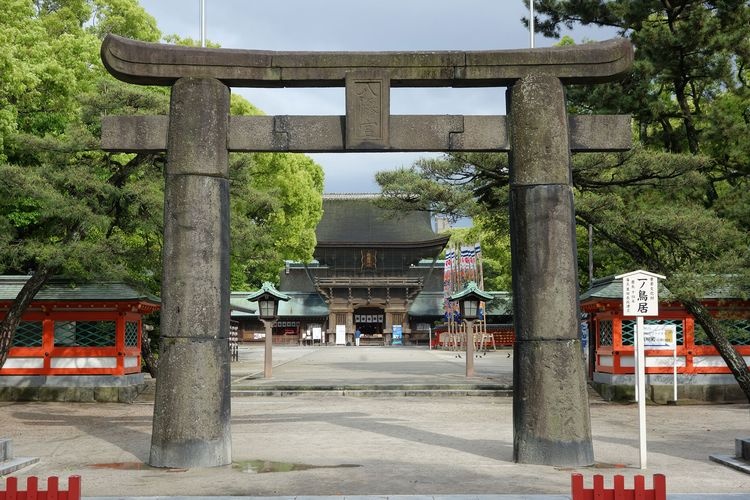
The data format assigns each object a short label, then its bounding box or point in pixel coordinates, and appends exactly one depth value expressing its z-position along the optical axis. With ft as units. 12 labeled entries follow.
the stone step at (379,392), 71.72
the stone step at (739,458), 33.32
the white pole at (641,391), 32.42
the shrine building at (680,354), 64.54
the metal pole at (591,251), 92.12
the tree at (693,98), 55.31
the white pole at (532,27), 36.57
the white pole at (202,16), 38.58
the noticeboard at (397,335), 206.21
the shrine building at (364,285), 210.18
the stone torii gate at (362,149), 32.99
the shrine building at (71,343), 65.82
